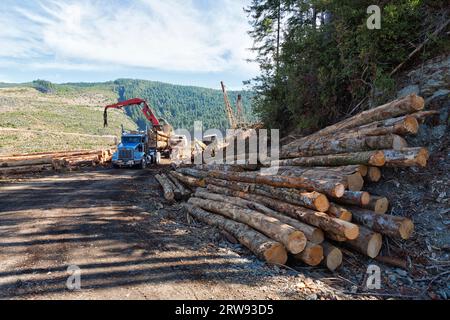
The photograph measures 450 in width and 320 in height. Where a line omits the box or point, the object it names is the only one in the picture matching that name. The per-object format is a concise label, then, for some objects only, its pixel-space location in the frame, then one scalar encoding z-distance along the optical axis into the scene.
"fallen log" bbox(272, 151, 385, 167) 6.67
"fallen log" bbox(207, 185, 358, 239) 5.68
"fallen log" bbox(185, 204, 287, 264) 6.04
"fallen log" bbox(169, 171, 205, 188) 12.30
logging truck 22.56
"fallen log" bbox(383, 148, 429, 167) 6.15
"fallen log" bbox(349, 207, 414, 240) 5.60
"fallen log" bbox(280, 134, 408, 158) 6.84
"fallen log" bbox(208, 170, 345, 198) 6.39
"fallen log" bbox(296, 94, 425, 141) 7.11
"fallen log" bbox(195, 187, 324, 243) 6.04
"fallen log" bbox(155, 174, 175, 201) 12.05
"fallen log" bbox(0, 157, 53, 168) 20.90
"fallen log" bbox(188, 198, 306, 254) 5.86
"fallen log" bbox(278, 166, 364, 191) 6.79
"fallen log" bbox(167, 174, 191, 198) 12.25
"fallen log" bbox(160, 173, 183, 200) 12.22
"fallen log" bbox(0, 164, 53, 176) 20.08
